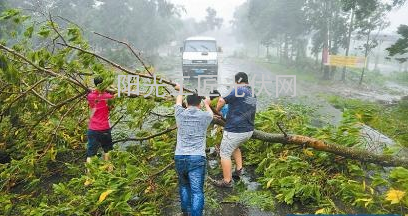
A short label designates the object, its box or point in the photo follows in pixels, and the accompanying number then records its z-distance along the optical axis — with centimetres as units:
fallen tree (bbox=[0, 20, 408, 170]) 550
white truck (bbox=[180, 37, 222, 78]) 1923
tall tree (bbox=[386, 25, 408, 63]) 1249
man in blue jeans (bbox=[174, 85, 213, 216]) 422
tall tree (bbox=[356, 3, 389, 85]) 2131
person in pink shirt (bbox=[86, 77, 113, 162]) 561
